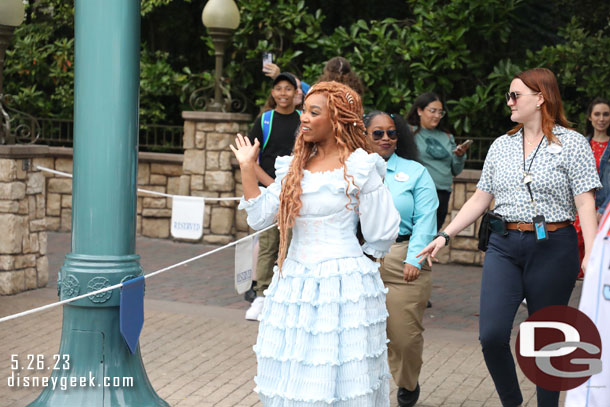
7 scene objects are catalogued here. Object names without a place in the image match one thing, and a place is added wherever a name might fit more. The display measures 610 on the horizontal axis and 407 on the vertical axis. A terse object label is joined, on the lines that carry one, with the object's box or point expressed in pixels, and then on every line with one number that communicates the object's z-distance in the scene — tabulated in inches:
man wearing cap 290.0
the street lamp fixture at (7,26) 331.9
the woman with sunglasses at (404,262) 206.7
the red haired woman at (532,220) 186.2
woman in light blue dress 157.6
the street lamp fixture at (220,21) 450.6
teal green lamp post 188.2
